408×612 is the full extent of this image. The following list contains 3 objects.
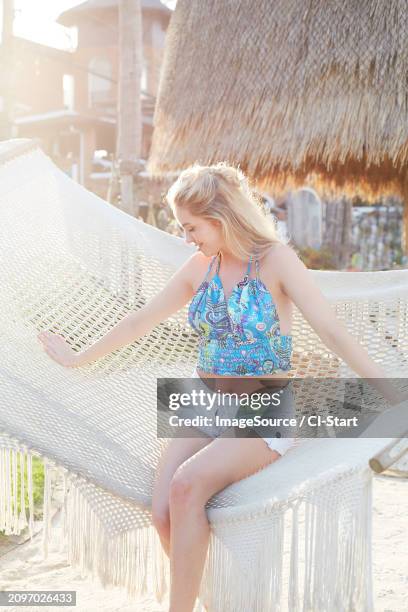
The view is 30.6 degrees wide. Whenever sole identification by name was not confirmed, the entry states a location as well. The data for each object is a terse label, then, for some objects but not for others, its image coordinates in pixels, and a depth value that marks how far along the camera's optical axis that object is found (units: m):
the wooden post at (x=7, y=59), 5.25
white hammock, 1.35
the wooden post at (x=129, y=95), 4.63
